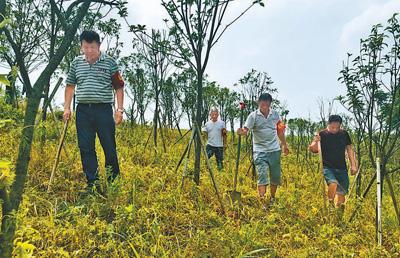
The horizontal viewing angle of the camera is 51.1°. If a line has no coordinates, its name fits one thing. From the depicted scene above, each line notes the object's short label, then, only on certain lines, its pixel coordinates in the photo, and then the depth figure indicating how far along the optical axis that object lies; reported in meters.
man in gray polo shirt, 5.60
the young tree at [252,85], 10.80
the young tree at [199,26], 4.98
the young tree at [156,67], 9.87
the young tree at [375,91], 5.00
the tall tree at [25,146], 2.05
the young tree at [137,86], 11.62
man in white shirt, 8.56
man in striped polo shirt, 4.45
